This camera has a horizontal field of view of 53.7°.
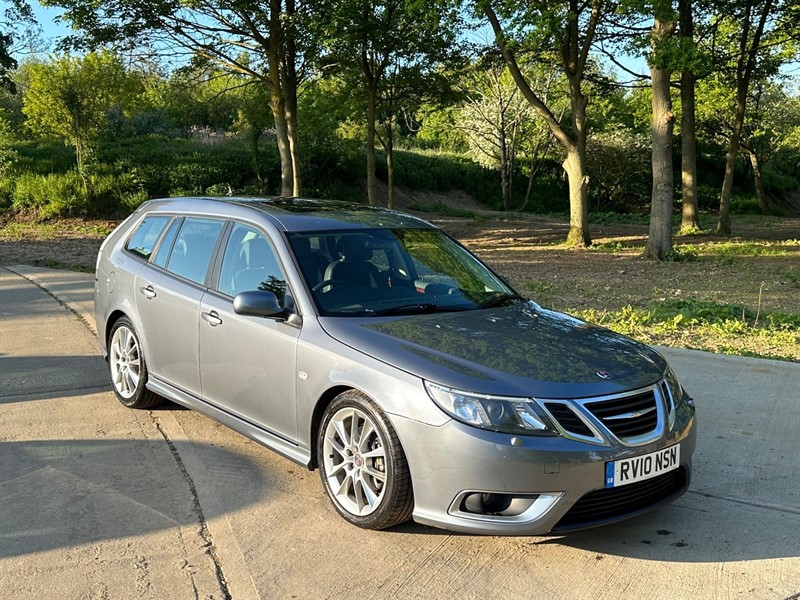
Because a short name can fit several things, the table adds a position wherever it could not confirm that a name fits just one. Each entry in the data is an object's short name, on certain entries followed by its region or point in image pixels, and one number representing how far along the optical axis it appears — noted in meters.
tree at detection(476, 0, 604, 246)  17.08
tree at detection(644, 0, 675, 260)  15.84
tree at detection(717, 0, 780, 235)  22.47
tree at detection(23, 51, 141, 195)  23.98
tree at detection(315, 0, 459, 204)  18.06
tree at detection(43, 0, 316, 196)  18.11
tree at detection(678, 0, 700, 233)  20.91
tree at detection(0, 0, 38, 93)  21.22
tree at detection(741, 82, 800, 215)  42.62
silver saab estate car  3.44
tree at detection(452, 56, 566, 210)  41.16
